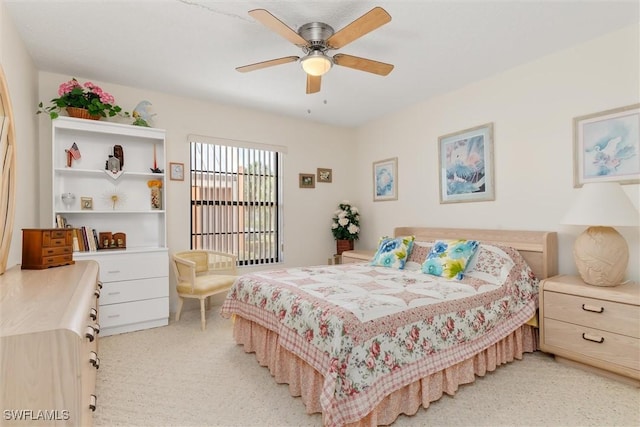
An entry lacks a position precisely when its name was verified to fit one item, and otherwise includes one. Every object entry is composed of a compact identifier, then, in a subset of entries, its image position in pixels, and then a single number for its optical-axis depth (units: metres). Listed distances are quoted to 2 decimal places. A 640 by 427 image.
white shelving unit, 3.12
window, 4.11
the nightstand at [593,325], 2.13
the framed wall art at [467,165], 3.43
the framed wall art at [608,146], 2.49
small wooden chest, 1.96
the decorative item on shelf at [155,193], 3.63
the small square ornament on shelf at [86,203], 3.35
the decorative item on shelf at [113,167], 3.34
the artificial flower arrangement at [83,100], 3.07
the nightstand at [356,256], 4.18
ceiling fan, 1.99
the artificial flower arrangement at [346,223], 4.86
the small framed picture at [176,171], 3.87
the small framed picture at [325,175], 5.02
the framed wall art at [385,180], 4.54
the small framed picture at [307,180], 4.85
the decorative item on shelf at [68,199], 3.17
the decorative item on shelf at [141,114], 3.49
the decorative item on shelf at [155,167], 3.63
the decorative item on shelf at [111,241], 3.34
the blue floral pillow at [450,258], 2.74
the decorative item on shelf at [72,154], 3.27
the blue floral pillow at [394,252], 3.23
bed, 1.67
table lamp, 2.28
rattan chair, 3.34
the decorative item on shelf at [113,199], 3.52
